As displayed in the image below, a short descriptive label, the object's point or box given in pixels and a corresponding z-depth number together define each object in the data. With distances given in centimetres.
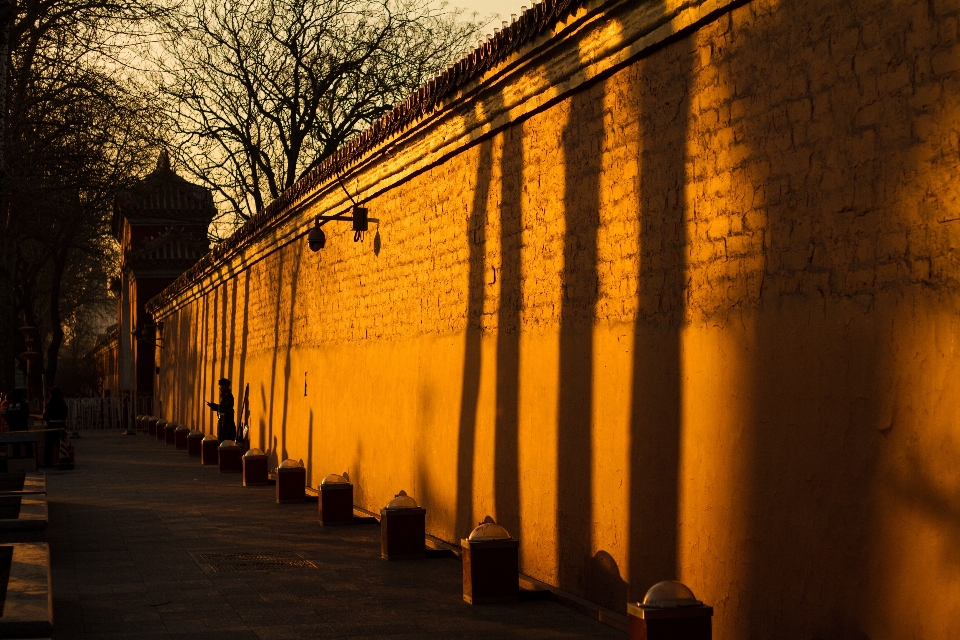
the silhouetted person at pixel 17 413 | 2303
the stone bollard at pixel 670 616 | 625
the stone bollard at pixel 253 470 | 1864
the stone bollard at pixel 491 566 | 865
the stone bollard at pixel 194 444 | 2627
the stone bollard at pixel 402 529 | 1072
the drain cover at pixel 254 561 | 1051
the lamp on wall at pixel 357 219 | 1539
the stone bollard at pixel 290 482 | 1574
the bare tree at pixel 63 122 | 1714
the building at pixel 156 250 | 4650
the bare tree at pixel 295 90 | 3944
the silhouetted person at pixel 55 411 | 2448
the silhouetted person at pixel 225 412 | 2395
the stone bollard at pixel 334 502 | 1330
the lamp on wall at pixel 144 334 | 4389
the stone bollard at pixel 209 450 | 2352
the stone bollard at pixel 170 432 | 3209
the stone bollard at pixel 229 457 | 2147
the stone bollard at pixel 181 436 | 2966
